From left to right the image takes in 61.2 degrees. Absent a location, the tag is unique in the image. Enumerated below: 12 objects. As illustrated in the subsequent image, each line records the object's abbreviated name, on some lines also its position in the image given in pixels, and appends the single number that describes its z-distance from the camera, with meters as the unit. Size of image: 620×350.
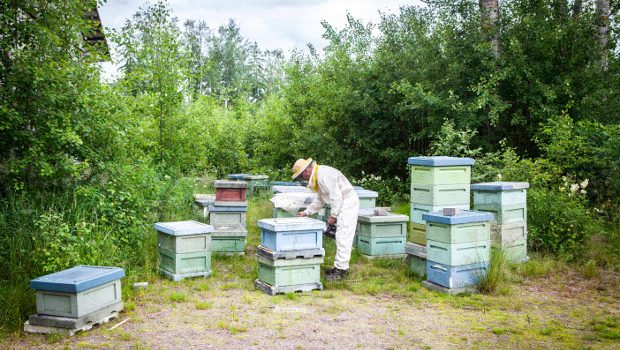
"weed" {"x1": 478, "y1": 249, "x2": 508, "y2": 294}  6.00
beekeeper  6.61
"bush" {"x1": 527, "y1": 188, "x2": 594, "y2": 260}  7.47
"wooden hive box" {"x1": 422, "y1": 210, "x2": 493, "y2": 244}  5.83
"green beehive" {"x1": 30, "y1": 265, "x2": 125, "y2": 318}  4.61
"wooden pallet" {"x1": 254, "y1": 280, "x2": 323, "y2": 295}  5.99
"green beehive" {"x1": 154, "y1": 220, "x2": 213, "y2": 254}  6.36
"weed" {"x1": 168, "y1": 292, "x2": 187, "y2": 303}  5.72
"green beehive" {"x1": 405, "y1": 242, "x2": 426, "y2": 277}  6.61
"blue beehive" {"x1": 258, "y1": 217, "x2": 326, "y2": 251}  5.95
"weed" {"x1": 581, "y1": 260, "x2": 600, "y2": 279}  6.66
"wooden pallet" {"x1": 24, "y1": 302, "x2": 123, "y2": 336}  4.63
